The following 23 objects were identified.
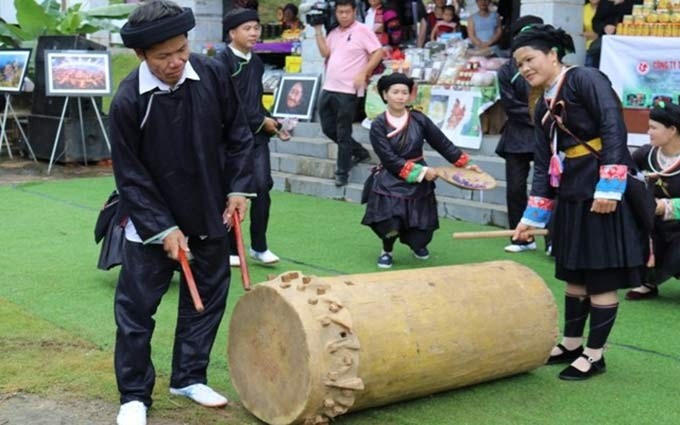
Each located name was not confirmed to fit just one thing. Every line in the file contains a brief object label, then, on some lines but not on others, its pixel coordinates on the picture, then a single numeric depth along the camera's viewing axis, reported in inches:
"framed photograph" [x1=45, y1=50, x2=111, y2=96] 498.0
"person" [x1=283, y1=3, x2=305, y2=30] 643.5
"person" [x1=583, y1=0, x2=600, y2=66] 423.0
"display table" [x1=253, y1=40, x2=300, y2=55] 610.5
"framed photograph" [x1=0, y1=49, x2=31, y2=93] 520.1
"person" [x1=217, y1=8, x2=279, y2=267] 274.1
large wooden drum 155.0
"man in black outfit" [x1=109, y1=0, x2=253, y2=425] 157.8
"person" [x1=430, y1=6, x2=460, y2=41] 528.6
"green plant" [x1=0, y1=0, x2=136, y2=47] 568.7
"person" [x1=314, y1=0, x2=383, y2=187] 428.5
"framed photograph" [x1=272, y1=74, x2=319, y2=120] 511.8
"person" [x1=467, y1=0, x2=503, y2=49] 482.9
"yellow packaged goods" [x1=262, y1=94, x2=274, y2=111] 544.1
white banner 359.9
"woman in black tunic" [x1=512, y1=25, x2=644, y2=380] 182.2
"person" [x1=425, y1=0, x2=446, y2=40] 535.5
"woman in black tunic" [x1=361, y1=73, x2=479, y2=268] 288.5
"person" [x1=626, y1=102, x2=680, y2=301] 246.2
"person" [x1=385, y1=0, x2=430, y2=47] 540.4
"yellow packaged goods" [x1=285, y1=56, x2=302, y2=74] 559.5
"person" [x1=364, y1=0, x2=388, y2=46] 514.9
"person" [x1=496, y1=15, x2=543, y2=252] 327.3
